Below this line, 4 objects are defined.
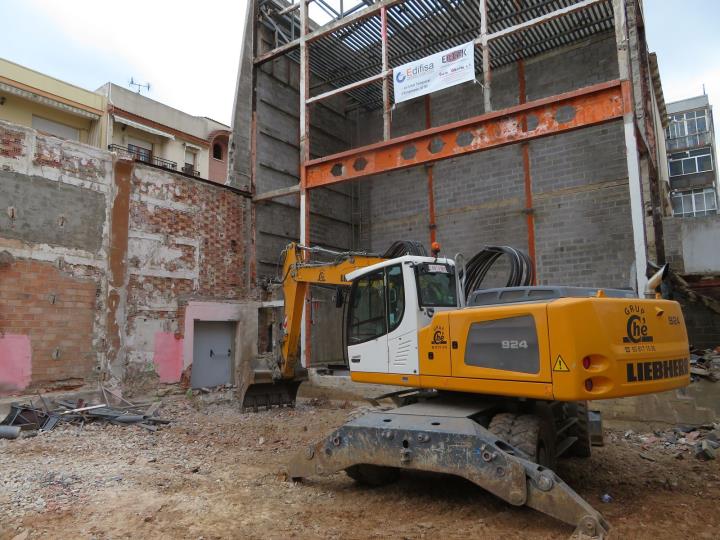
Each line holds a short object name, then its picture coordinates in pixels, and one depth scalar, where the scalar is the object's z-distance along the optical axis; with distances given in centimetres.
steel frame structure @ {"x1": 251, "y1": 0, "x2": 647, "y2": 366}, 965
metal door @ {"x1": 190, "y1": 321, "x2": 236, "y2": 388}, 1258
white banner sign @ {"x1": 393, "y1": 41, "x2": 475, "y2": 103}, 1153
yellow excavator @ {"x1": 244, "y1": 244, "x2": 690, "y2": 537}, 434
